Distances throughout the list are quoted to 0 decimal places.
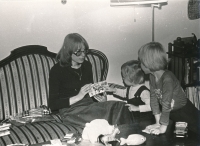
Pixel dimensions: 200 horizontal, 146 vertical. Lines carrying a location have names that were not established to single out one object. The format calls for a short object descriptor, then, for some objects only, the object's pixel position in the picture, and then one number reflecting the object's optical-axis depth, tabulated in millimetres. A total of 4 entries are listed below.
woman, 2820
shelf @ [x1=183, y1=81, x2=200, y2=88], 3916
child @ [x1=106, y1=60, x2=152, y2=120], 2867
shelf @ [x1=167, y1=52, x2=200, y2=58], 3791
